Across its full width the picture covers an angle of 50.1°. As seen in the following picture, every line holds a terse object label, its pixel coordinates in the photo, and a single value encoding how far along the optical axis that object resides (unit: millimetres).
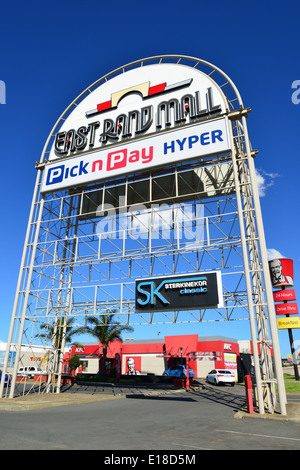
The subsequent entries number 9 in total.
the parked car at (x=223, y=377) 29377
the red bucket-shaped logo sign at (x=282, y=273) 42219
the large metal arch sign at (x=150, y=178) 17109
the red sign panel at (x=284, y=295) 41906
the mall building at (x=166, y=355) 43438
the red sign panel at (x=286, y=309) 41719
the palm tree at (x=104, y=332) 38031
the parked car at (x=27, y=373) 18566
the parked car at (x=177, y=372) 34856
